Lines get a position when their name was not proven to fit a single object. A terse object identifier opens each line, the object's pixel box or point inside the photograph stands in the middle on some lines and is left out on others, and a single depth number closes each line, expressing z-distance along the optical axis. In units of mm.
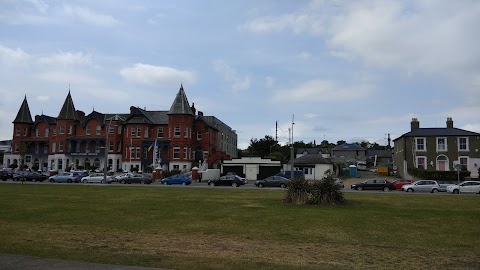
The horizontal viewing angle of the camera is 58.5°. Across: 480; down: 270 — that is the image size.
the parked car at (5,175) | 59819
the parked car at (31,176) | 57991
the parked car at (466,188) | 39688
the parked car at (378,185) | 44156
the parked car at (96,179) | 55069
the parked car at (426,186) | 41656
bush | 23328
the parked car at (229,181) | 48656
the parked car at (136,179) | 54188
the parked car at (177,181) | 52656
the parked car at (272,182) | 46719
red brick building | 76625
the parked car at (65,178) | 55625
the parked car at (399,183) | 47278
